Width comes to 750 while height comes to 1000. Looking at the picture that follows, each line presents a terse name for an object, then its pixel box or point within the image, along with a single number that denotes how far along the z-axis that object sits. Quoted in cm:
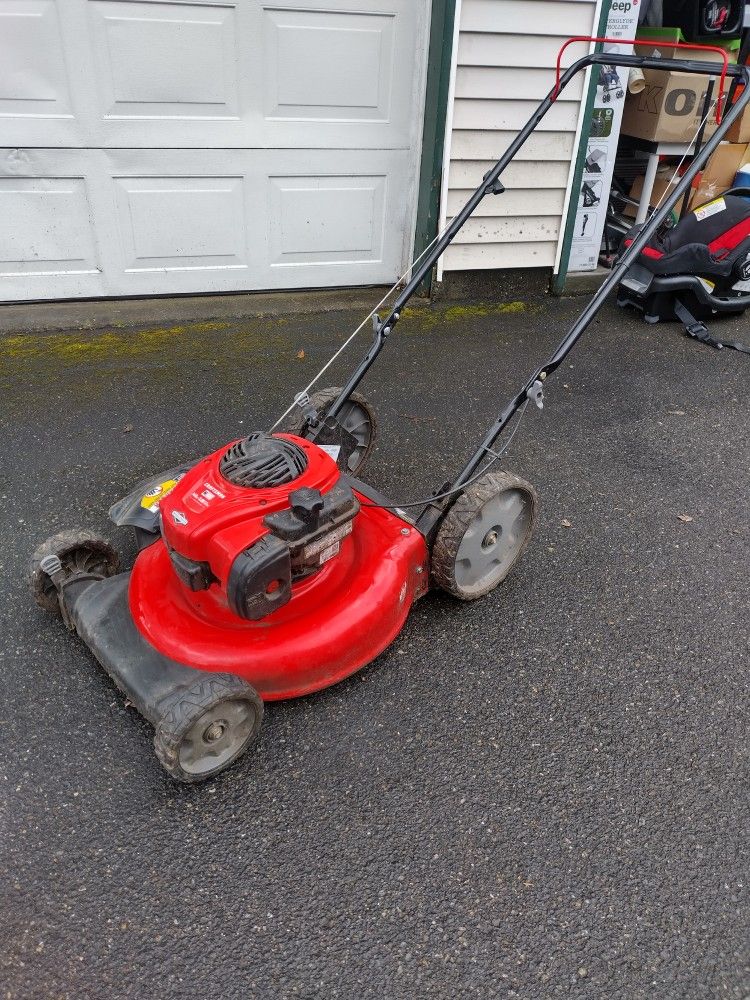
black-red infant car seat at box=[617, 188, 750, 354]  391
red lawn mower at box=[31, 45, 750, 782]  164
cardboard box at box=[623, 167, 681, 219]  482
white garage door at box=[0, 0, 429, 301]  349
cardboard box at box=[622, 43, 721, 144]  437
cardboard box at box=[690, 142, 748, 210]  466
